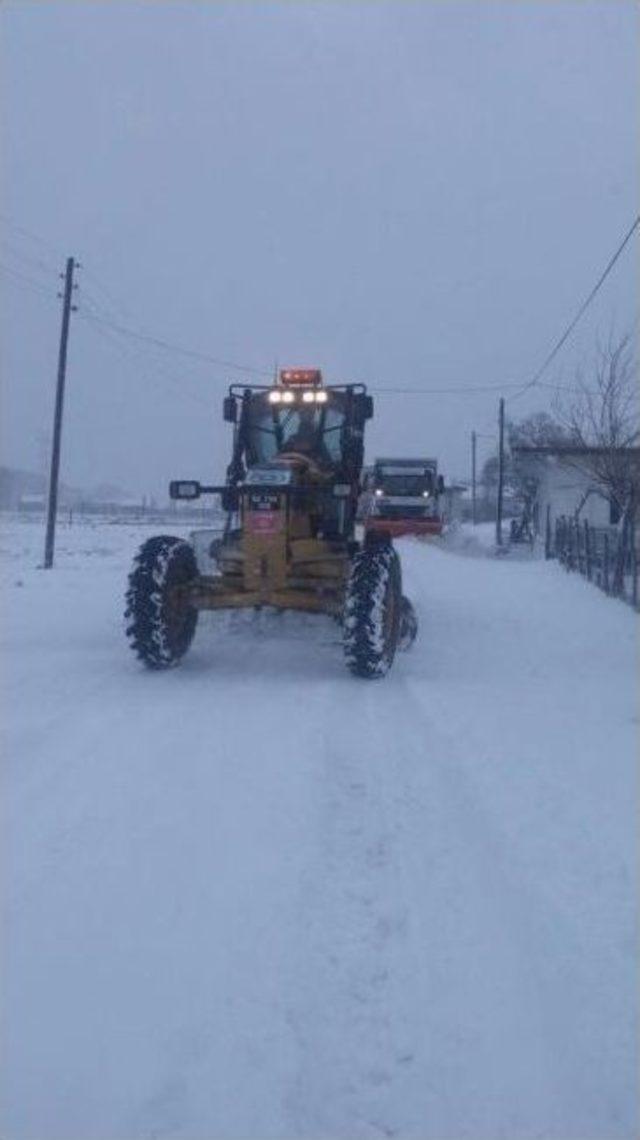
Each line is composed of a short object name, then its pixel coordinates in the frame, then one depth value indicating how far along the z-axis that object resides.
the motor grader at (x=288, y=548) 12.20
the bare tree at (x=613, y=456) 22.62
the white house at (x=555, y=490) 42.78
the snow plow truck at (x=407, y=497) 38.34
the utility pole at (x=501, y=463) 54.31
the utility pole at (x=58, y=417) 29.72
